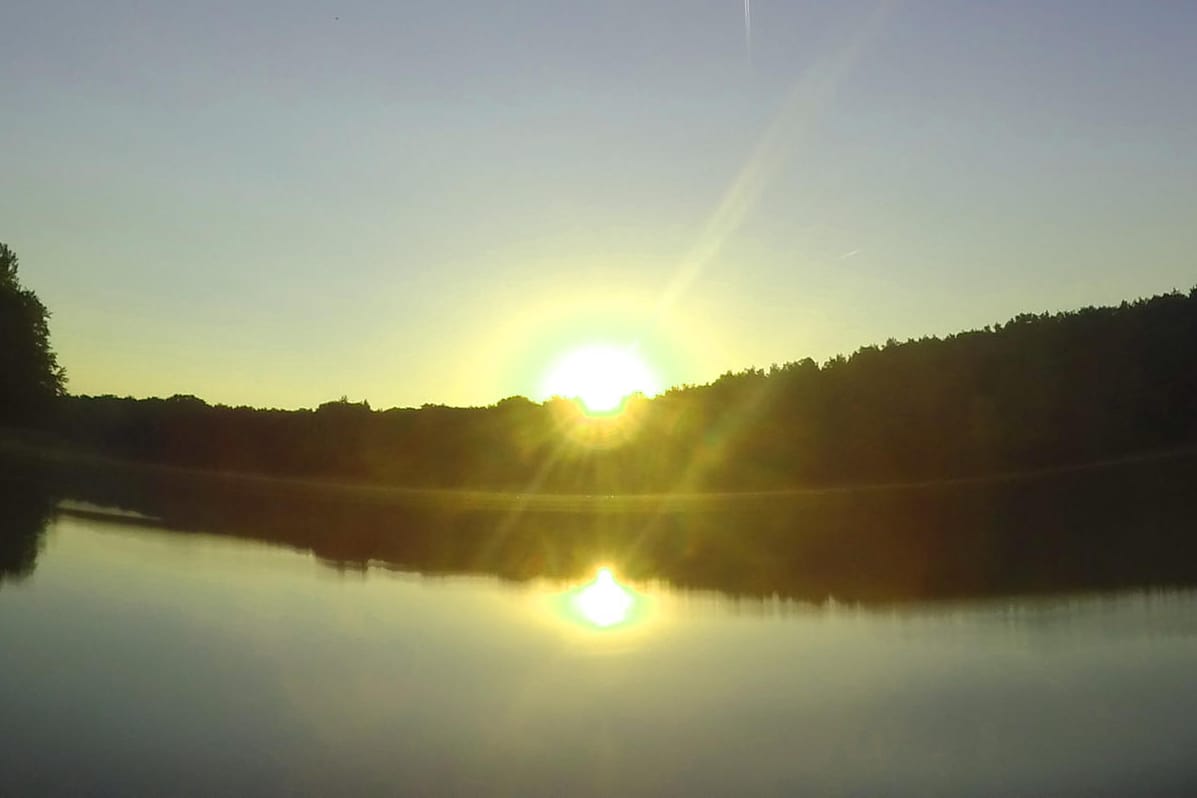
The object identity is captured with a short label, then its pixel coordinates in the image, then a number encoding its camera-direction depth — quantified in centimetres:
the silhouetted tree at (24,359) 5703
